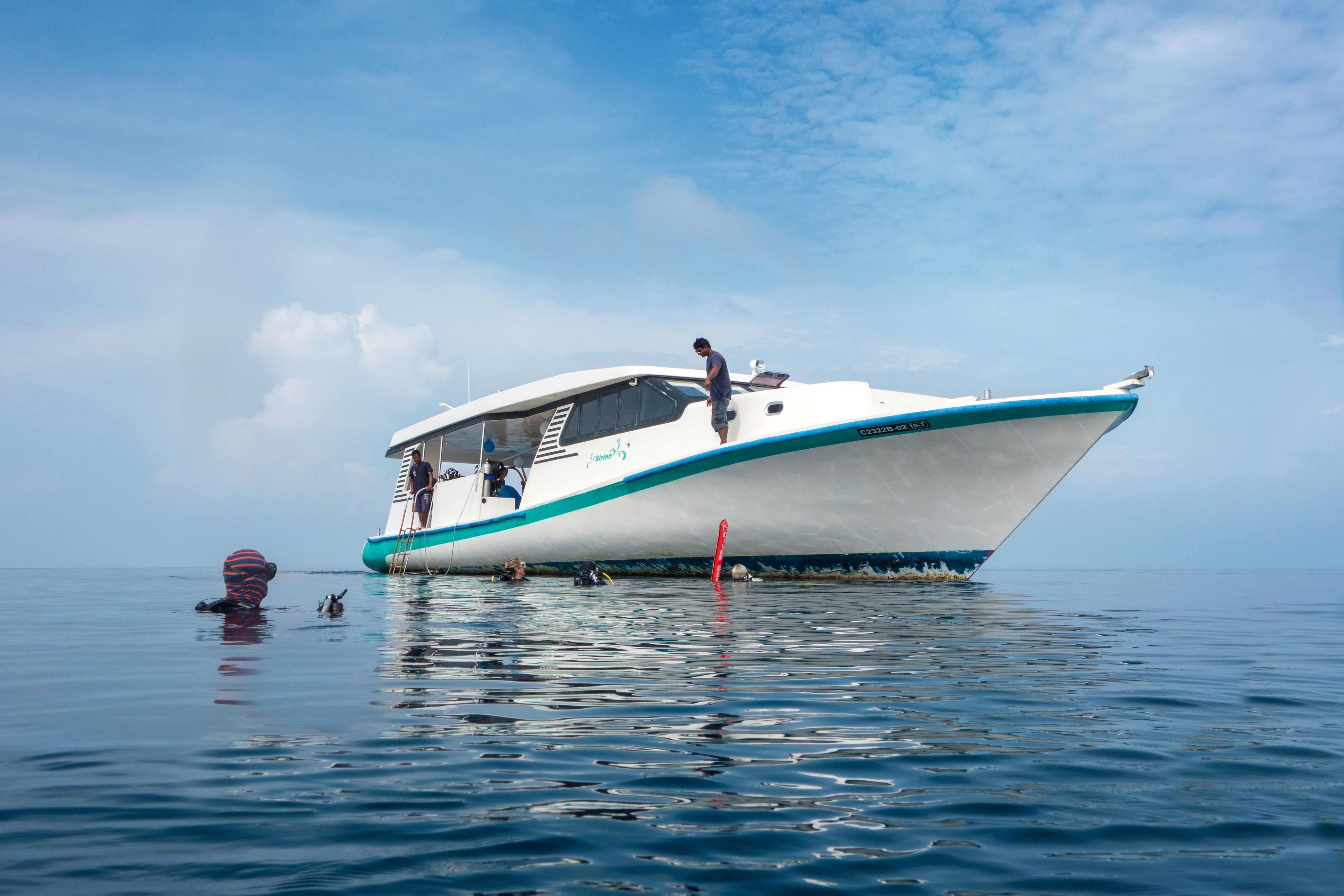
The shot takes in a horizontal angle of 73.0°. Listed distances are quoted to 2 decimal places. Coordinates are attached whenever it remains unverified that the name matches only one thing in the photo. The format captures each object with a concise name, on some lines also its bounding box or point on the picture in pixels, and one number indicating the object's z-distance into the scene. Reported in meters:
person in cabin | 19.56
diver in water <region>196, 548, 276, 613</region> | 9.26
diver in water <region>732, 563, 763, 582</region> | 13.91
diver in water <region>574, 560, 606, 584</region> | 13.17
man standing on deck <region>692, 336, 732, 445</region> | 13.73
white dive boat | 12.23
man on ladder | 21.81
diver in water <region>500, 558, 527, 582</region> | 15.05
